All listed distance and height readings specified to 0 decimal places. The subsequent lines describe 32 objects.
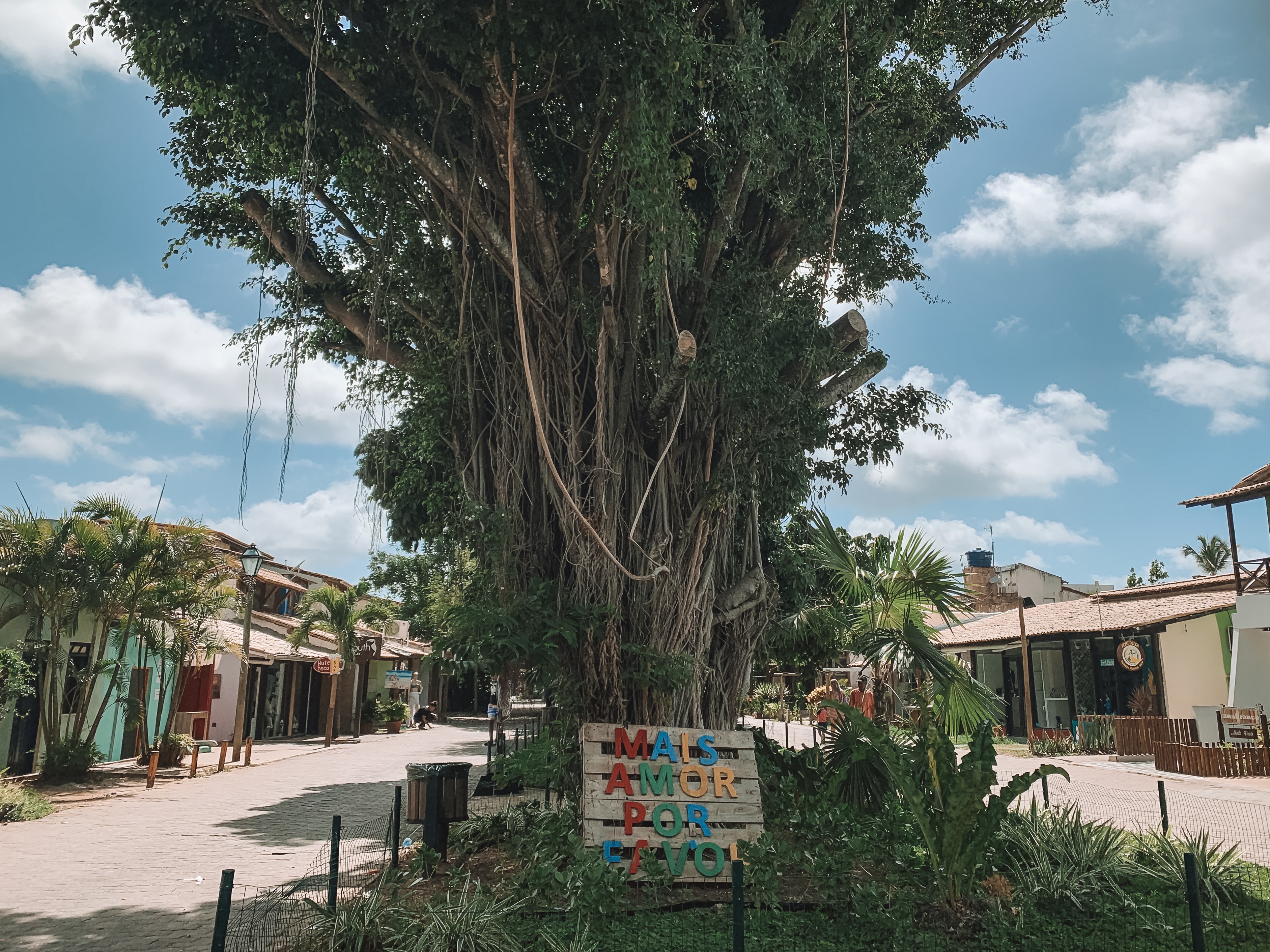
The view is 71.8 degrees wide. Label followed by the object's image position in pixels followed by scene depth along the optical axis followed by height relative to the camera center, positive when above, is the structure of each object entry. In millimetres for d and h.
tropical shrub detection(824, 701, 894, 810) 7922 -883
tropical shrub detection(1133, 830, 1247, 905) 6254 -1383
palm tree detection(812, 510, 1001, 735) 7480 +564
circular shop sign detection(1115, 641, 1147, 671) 19484 +477
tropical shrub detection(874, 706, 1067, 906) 5820 -863
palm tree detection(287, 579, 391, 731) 23734 +1319
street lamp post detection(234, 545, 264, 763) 16016 +641
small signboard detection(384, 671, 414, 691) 29297 -447
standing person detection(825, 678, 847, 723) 16891 -390
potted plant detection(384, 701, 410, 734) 28891 -1590
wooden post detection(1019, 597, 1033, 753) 18266 +113
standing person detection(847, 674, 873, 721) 15953 -501
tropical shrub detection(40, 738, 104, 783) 13367 -1503
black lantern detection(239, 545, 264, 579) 15992 +1834
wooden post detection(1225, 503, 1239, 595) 16984 +2440
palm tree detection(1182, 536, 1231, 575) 41188 +5682
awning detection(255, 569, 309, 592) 26672 +2564
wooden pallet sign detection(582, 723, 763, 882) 6355 -942
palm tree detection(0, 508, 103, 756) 12602 +1233
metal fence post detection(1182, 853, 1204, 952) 4824 -1230
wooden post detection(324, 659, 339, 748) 22547 -1212
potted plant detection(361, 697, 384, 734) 28547 -1551
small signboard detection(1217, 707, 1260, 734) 15812 -669
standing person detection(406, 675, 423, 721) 32562 -1090
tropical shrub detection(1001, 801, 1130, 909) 6145 -1338
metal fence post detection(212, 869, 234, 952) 4023 -1133
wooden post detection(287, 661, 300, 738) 25672 -1199
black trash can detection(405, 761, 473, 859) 7414 -1115
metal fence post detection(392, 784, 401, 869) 7027 -1256
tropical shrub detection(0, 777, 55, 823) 10375 -1722
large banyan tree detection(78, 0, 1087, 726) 6801 +3977
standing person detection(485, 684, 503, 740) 15141 -978
